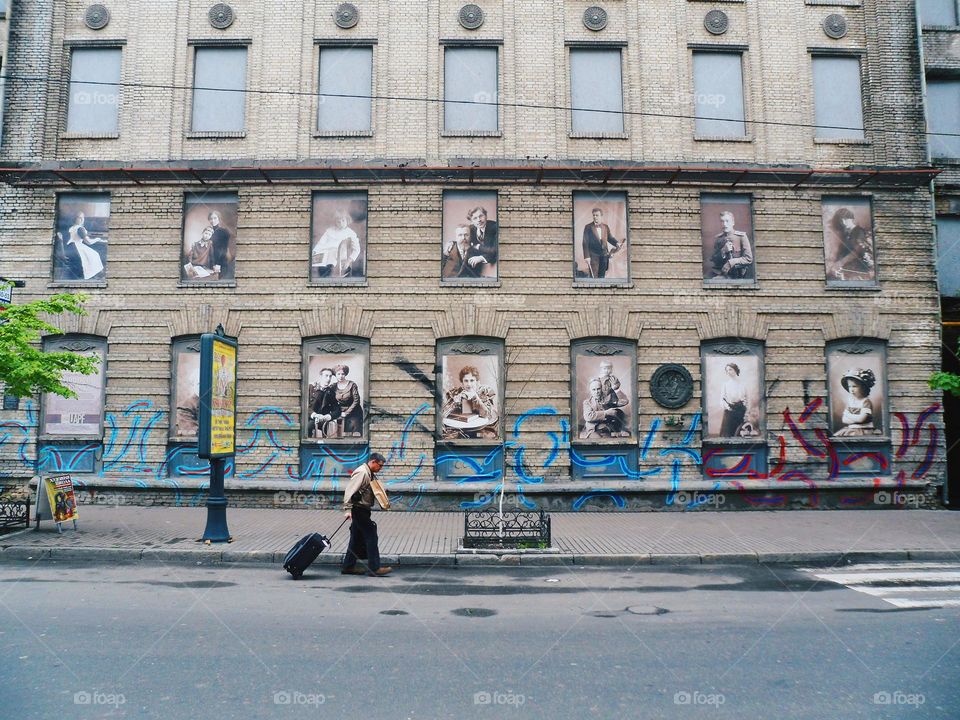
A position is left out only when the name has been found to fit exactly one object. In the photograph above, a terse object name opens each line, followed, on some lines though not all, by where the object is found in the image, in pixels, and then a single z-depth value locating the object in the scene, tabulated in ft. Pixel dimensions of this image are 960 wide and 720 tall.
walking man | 32.86
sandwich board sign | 39.60
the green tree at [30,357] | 38.81
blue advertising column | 38.37
